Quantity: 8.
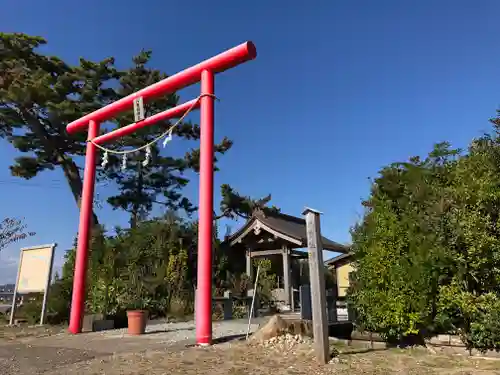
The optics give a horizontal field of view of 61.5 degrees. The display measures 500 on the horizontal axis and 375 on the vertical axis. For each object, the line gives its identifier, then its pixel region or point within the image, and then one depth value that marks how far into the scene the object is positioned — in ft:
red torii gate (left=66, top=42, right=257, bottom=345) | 22.03
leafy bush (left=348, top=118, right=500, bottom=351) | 18.15
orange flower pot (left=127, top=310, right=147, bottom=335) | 26.94
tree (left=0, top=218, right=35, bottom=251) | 55.27
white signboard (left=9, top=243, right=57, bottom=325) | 35.40
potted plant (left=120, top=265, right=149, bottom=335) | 36.76
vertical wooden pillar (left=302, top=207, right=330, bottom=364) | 16.93
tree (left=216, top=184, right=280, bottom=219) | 64.03
